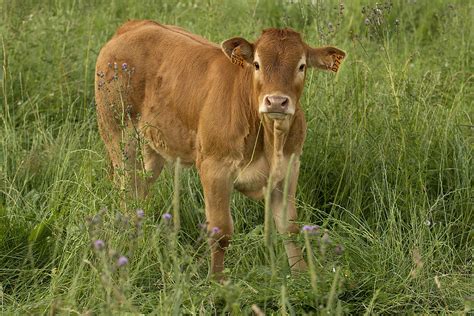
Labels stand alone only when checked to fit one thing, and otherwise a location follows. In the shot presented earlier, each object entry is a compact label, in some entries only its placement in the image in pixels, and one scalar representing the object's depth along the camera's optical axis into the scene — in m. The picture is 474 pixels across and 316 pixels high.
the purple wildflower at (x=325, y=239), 7.24
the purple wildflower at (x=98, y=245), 6.60
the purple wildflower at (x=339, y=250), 7.58
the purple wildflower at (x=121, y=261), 6.62
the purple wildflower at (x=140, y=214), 7.40
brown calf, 10.43
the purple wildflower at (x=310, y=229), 7.18
